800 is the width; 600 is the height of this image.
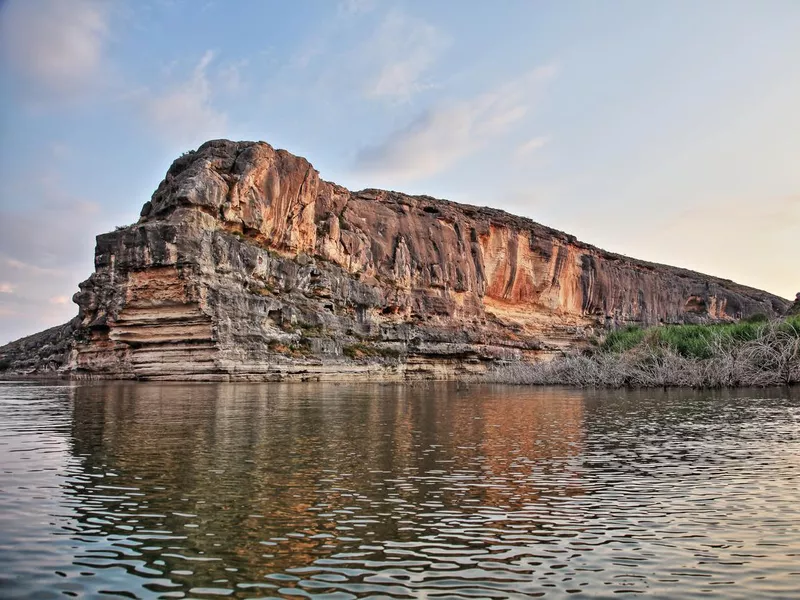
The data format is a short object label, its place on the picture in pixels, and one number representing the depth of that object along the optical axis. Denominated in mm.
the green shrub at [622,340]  40219
